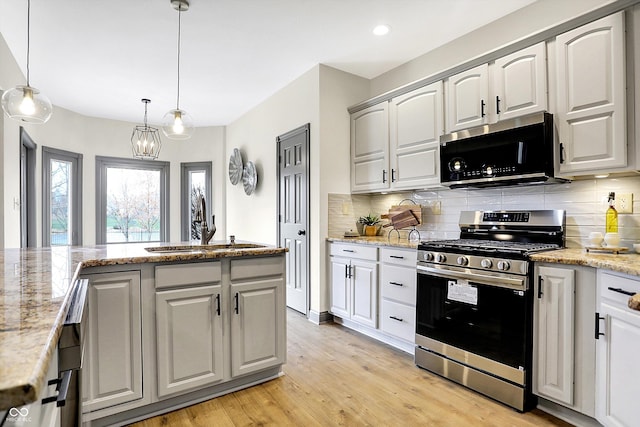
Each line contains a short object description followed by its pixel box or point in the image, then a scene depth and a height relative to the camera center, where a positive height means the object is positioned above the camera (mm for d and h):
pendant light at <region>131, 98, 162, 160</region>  4512 +837
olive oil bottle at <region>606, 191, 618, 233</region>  2178 -37
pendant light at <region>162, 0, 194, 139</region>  2772 +709
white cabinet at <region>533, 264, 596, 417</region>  1869 -675
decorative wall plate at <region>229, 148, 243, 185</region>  5680 +754
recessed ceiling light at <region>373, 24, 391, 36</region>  3031 +1580
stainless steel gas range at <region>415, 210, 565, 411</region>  2090 -586
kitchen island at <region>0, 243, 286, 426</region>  515 -220
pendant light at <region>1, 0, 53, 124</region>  2096 +657
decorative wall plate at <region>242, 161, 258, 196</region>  5203 +527
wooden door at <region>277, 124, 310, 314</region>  3965 +36
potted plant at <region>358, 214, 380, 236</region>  3873 -127
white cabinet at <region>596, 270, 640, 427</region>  1614 -665
